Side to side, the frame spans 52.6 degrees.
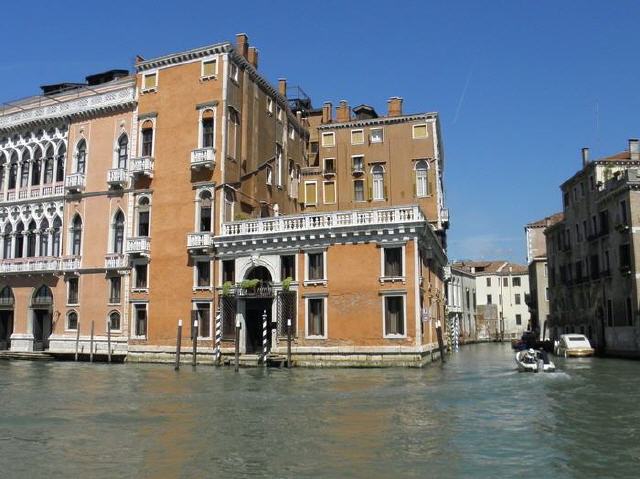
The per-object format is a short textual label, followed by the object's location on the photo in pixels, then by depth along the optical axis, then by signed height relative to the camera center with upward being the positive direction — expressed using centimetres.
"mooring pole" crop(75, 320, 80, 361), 3282 -53
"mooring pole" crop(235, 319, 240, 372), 2621 -97
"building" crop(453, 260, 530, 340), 7456 +229
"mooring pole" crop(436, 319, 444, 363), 3018 -82
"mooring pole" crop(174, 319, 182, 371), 2727 -82
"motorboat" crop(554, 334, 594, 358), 3506 -151
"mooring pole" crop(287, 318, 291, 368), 2688 -110
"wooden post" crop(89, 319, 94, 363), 3190 -132
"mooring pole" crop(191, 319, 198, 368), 2845 -54
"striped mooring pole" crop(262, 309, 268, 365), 2834 -82
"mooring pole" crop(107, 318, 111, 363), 3161 -73
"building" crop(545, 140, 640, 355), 3497 +398
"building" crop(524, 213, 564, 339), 5850 +423
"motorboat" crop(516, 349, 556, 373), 2494 -168
